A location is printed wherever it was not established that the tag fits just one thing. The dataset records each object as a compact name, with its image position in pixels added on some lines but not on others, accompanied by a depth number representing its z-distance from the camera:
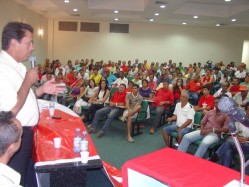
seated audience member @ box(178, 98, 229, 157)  3.04
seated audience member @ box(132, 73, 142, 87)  6.36
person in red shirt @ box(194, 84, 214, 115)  4.30
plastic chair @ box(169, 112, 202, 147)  3.61
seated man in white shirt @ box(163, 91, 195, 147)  3.49
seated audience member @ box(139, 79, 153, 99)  5.27
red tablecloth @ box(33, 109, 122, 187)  1.92
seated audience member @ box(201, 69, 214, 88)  7.09
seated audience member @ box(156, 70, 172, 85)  6.42
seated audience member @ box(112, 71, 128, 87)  6.51
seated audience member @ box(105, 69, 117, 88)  7.14
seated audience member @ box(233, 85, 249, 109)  4.49
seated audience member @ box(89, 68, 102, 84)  6.87
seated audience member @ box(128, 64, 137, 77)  8.38
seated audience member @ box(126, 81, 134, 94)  4.86
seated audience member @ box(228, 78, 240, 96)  5.51
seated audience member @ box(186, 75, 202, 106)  5.82
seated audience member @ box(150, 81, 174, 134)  4.70
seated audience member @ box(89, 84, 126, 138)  4.29
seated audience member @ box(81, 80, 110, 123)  4.87
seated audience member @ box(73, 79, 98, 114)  4.95
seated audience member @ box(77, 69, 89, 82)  7.09
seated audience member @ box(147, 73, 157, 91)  6.17
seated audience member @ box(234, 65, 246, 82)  8.47
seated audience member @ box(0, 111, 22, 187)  0.92
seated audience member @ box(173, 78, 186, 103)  5.39
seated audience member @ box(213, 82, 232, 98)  4.86
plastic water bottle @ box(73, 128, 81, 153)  1.94
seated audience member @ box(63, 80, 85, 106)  5.39
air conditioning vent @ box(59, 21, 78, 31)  10.91
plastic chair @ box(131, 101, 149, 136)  4.30
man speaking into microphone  1.33
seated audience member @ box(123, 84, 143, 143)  4.18
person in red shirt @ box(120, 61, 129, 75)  9.58
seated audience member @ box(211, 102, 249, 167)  2.85
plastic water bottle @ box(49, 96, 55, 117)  2.94
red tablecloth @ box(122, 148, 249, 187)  1.20
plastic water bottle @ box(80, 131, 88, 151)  1.91
